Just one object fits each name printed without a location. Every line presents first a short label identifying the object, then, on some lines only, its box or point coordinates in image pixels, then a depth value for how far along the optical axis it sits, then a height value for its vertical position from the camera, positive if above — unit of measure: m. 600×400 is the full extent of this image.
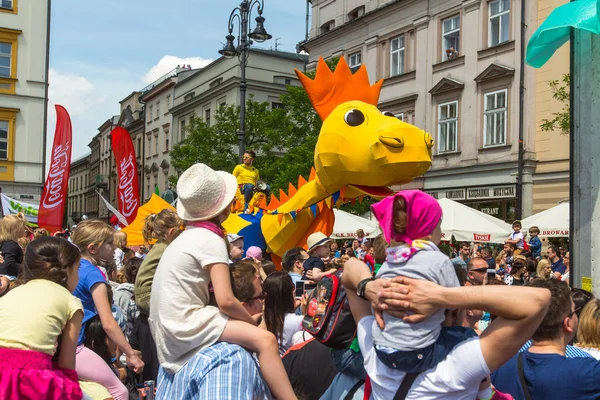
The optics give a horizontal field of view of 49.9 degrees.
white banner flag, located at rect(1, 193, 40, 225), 14.70 -0.06
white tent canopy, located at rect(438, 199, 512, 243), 13.63 -0.21
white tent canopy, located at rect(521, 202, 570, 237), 14.02 -0.06
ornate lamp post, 14.60 +4.04
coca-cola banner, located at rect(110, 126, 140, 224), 13.19 +0.71
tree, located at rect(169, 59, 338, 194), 23.52 +3.05
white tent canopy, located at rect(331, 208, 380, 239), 16.77 -0.31
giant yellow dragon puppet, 6.32 +0.55
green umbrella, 4.47 +1.42
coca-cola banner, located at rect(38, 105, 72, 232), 11.90 +0.54
